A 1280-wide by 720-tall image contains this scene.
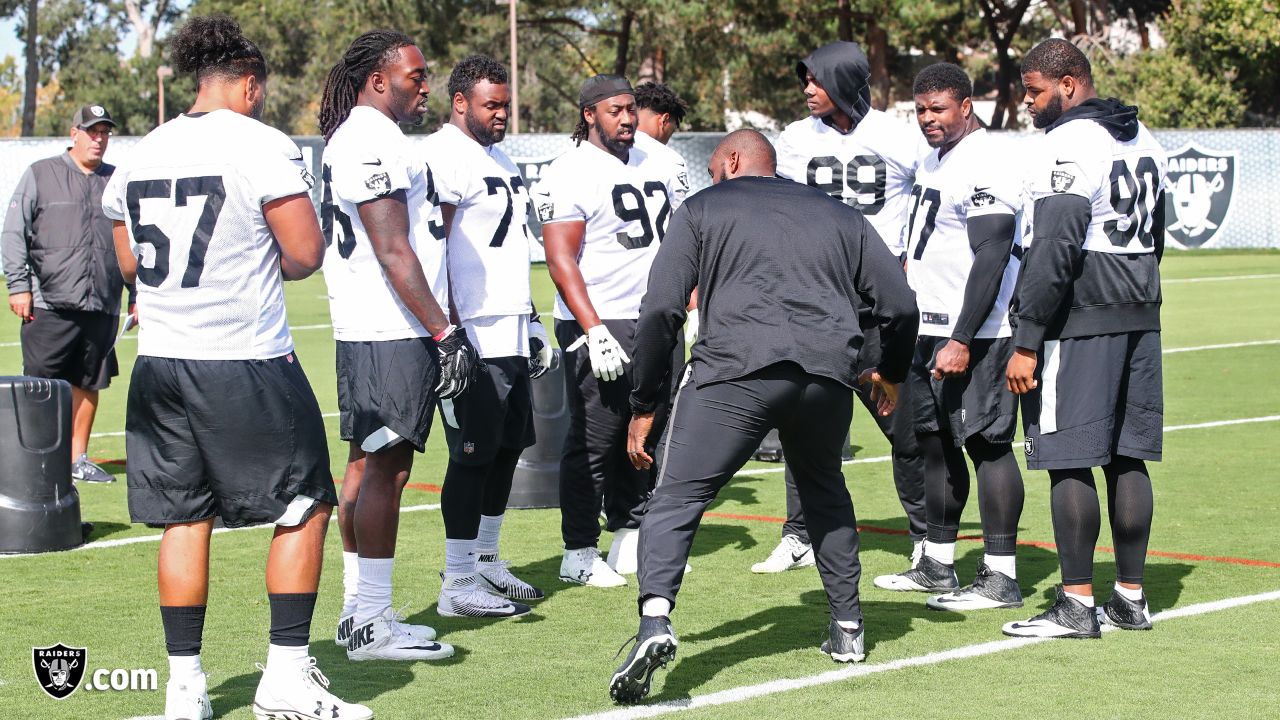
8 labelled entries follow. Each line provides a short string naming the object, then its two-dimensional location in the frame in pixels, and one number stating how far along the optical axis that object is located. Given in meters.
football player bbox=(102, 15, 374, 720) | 10.01
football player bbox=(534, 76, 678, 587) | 14.74
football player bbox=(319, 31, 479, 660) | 11.55
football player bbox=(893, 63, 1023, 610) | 13.33
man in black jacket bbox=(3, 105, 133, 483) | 20.02
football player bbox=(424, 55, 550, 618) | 13.35
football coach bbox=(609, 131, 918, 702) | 11.02
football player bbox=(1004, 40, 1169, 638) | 12.17
